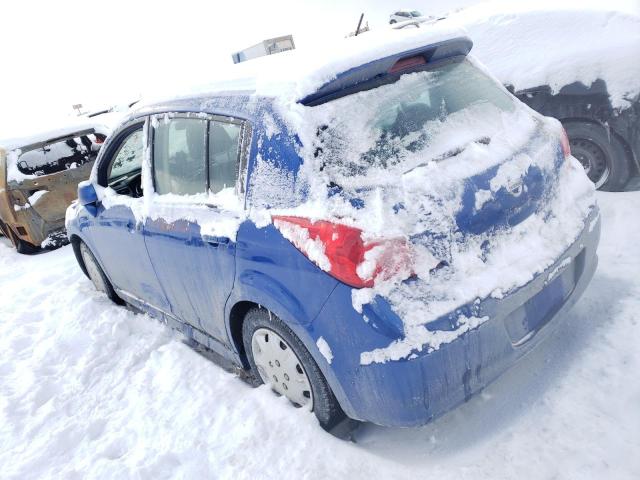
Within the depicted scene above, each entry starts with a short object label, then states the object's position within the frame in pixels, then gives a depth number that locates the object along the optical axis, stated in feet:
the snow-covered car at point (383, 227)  6.15
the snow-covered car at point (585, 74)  12.93
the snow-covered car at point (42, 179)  20.72
